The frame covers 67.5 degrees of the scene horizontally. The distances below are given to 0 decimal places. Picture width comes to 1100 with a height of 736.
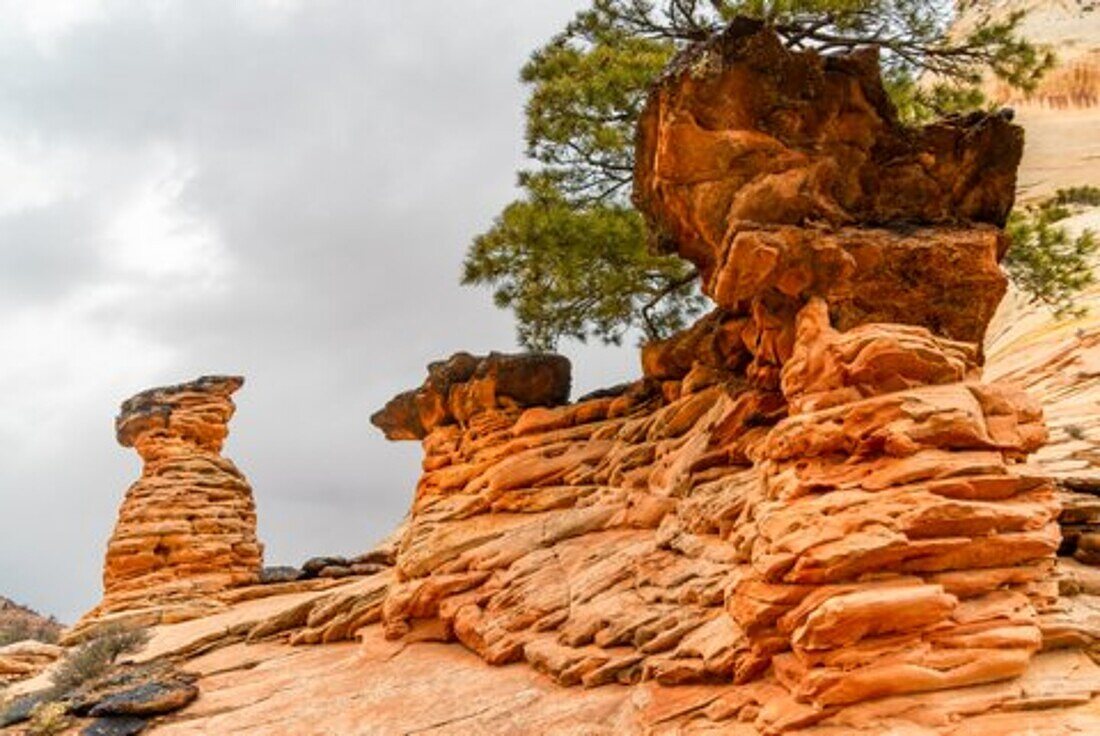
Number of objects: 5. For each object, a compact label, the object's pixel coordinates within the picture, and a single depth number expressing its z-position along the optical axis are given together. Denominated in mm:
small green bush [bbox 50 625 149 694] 14833
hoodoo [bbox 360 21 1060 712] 6637
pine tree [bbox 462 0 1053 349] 12125
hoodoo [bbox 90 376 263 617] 21719
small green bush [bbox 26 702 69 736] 11781
